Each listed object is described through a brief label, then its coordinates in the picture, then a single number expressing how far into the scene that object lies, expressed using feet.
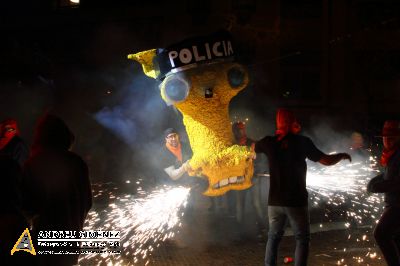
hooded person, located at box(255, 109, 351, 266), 14.16
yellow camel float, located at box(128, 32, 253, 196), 15.62
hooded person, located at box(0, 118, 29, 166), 19.15
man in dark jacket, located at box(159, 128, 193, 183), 20.56
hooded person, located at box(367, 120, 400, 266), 14.16
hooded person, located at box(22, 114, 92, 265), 10.74
